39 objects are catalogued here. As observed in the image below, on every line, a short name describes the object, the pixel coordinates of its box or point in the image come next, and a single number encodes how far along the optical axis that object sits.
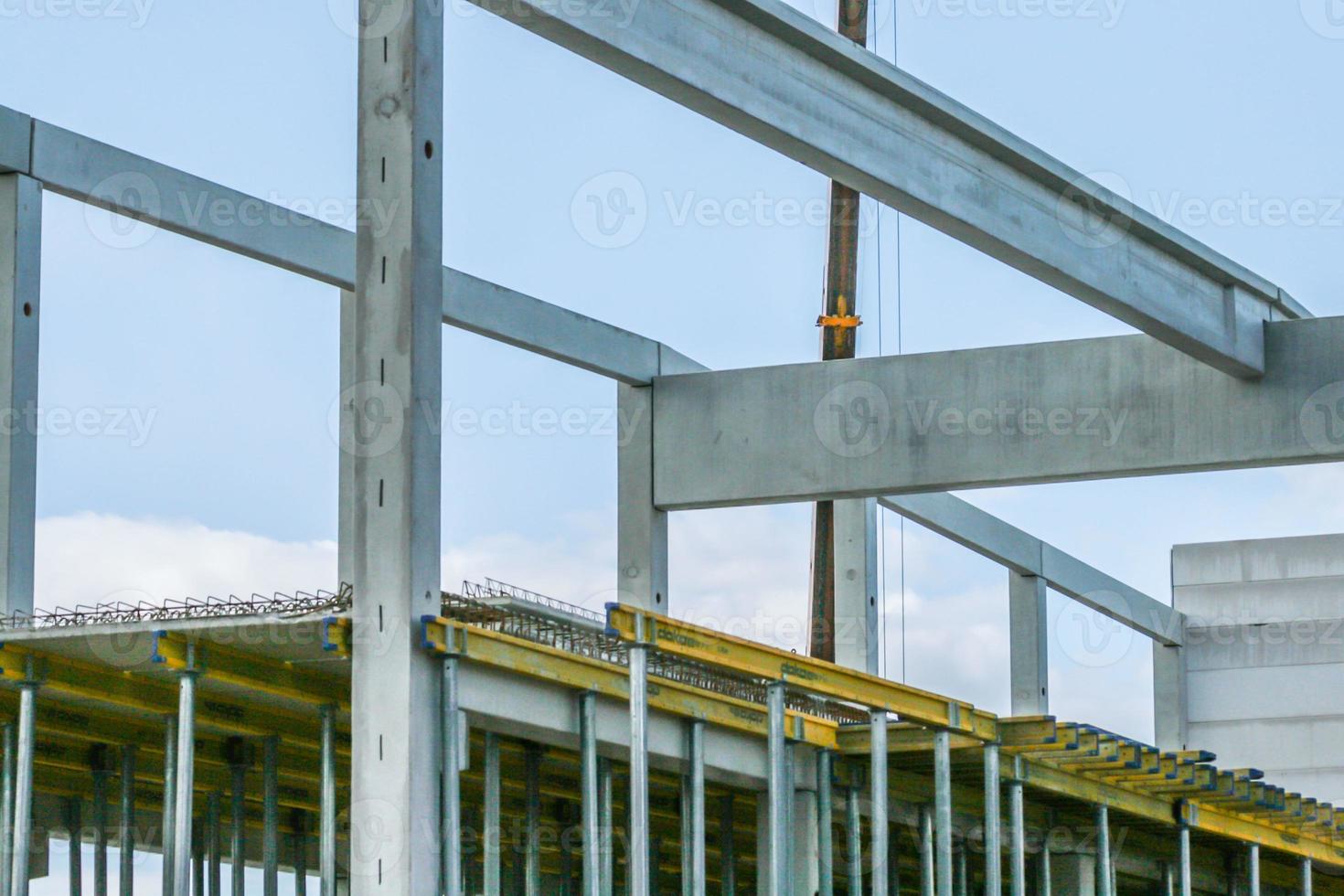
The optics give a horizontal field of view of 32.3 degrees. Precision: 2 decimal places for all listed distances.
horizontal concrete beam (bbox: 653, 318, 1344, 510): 26.09
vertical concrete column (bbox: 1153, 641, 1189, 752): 48.22
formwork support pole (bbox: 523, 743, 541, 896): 25.34
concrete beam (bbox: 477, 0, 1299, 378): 19.34
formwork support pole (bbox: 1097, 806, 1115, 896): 31.34
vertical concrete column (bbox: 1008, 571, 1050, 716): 38.69
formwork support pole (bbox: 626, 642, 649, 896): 21.25
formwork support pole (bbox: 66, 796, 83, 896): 30.73
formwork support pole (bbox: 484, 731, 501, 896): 22.14
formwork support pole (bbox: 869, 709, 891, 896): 24.81
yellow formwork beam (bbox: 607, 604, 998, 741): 21.52
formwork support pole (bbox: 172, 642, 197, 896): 21.33
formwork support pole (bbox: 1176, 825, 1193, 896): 33.03
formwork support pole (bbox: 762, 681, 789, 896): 23.89
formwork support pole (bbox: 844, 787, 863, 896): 26.72
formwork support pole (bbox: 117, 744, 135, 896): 27.02
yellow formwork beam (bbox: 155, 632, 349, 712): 21.14
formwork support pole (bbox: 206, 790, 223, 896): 30.39
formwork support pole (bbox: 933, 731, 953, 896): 25.67
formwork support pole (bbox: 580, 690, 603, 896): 21.48
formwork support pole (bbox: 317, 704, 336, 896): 22.83
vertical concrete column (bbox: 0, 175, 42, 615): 23.44
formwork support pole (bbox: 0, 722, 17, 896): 23.67
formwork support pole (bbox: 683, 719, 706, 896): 23.83
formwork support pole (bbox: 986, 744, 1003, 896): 26.52
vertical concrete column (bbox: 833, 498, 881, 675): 32.25
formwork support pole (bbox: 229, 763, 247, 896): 27.89
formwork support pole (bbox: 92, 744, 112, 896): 28.66
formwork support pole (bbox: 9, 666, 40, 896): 22.11
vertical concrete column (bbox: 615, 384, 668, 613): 28.78
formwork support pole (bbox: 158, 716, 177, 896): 24.66
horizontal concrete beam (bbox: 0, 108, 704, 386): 24.25
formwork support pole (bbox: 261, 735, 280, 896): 26.12
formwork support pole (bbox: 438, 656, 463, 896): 19.78
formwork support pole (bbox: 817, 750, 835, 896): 25.98
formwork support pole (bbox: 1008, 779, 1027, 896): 28.39
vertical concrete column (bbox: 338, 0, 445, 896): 19.45
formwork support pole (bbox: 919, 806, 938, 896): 29.03
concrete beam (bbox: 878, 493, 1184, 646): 35.75
